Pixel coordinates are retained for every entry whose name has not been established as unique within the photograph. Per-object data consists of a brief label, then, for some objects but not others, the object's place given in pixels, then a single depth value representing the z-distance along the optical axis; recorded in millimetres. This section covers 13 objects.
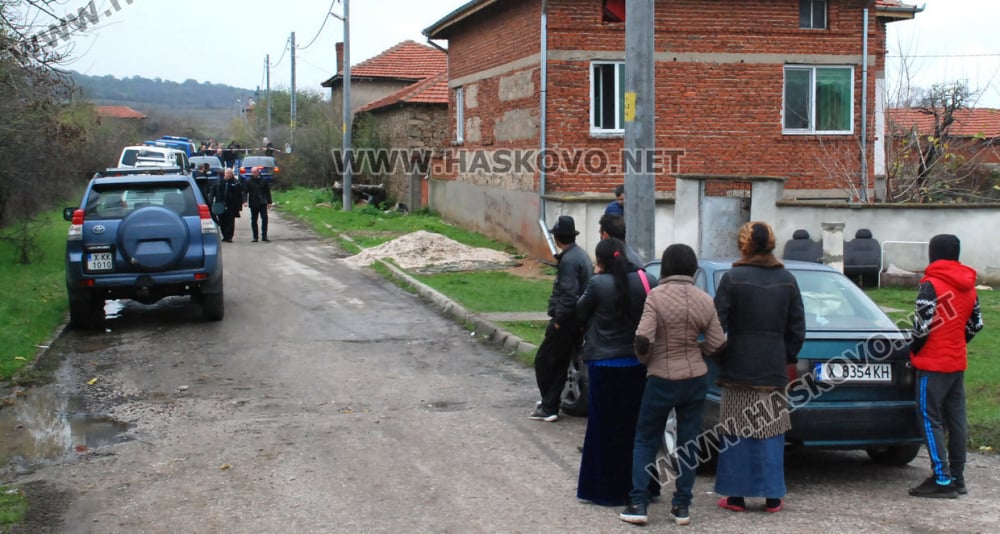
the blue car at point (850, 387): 6496
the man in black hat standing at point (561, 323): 8023
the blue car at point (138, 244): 12625
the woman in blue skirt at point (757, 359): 6027
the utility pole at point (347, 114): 31812
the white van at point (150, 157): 32594
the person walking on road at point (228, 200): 24609
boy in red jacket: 6477
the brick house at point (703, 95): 19344
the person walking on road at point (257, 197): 24145
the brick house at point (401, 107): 31969
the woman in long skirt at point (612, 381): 6254
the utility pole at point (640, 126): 10219
